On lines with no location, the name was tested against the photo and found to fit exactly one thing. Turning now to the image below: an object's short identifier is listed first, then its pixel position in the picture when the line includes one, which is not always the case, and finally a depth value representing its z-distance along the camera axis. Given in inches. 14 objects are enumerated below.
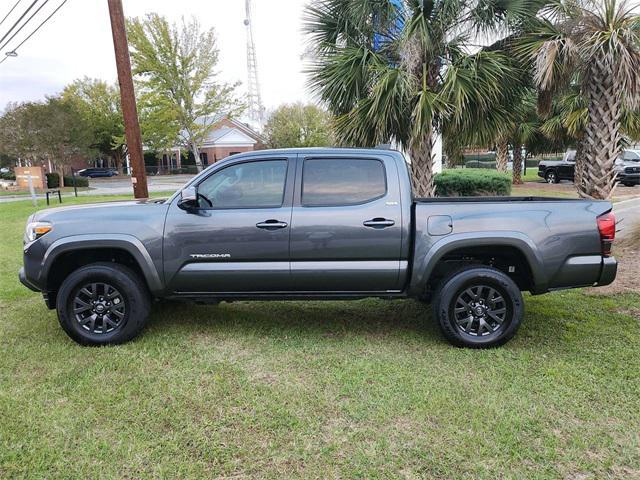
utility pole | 289.4
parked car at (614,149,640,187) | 844.6
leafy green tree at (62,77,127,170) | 1867.6
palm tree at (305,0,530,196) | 326.0
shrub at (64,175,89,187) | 1375.5
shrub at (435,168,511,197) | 597.0
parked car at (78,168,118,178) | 2070.6
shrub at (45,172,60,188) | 1279.5
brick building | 2012.8
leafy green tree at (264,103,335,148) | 1090.7
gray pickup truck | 166.4
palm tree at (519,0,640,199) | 285.7
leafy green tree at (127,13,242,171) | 1019.3
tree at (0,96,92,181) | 1273.4
